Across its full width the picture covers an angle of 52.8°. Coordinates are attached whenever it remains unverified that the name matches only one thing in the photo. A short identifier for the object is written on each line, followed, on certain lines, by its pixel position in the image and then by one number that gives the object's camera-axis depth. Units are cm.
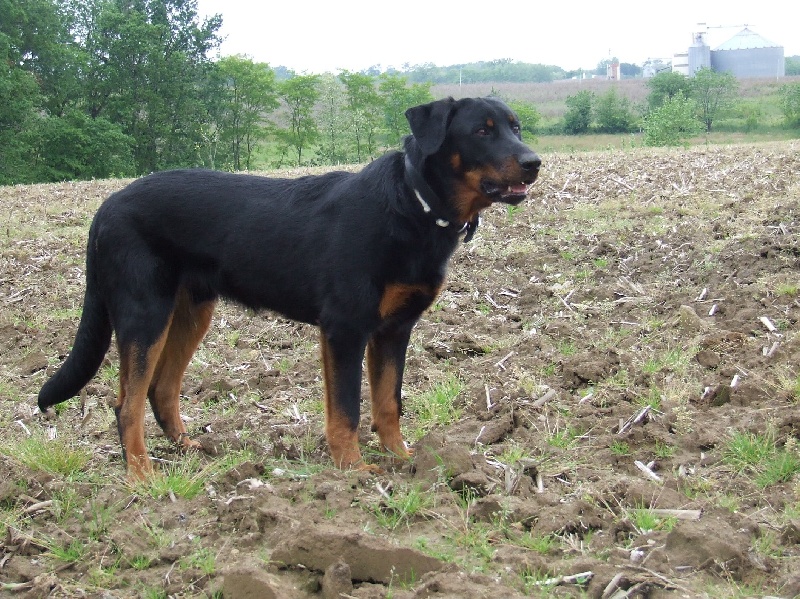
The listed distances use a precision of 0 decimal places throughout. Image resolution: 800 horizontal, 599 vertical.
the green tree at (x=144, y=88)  5200
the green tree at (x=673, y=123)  5215
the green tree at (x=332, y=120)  5534
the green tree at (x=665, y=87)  7565
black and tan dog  452
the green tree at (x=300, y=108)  6362
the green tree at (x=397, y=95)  6462
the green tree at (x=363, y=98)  6289
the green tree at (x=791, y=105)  6338
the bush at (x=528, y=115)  5700
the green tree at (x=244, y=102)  5953
